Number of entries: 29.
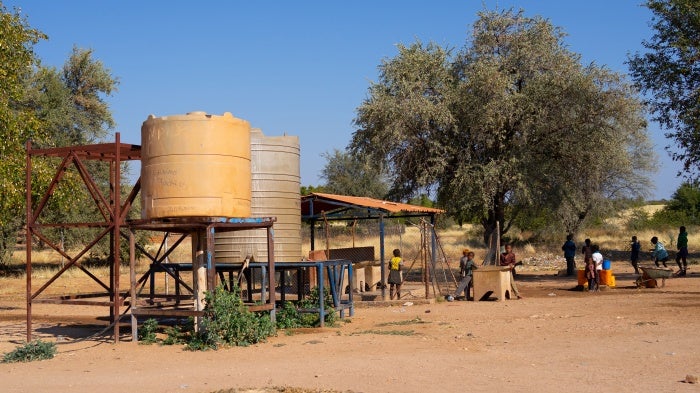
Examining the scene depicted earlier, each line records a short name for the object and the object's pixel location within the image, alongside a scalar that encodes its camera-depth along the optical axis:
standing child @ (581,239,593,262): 24.71
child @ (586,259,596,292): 24.03
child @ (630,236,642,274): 29.25
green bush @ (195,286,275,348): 14.02
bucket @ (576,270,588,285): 24.85
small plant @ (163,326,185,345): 14.80
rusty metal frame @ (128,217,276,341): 14.40
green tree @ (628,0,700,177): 26.98
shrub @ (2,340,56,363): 13.34
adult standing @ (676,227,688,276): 29.06
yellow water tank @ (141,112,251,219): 14.27
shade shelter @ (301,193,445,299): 21.23
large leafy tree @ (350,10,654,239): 29.89
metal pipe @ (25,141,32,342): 15.45
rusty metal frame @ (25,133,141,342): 15.03
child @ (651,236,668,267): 29.32
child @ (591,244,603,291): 23.86
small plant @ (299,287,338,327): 16.89
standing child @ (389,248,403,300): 21.70
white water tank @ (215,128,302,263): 17.66
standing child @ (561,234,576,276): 30.05
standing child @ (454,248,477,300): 22.62
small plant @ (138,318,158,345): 15.05
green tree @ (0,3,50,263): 20.66
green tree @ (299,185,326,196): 76.78
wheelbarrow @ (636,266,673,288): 24.00
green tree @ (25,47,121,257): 36.16
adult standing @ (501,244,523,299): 22.92
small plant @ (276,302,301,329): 16.52
